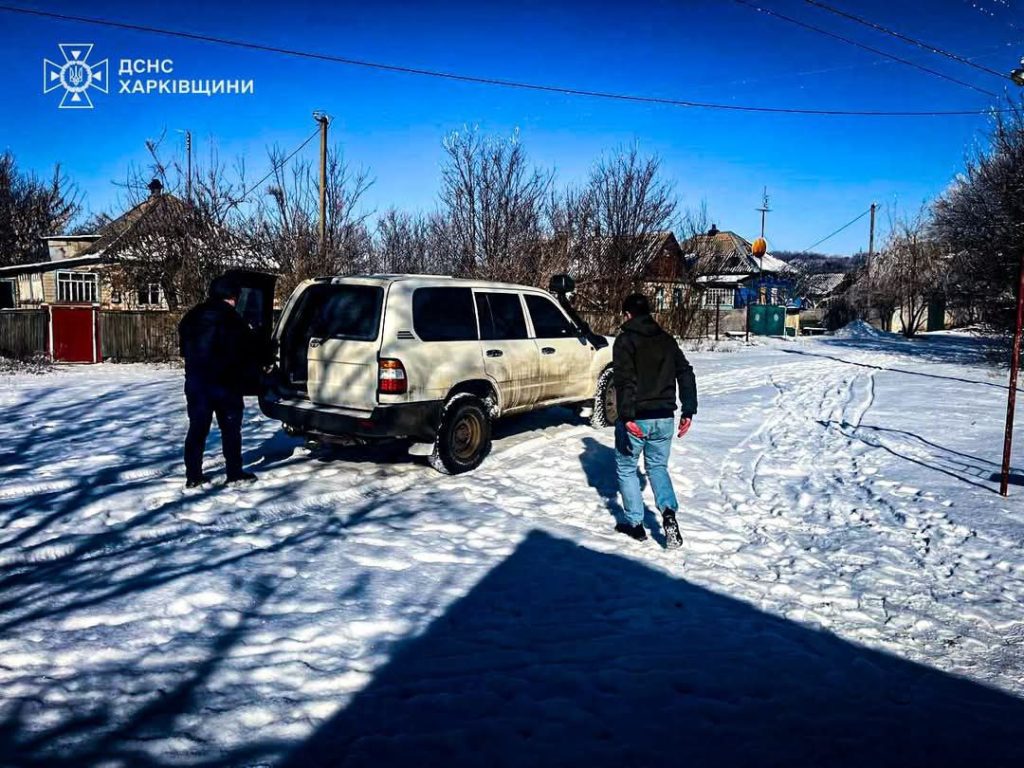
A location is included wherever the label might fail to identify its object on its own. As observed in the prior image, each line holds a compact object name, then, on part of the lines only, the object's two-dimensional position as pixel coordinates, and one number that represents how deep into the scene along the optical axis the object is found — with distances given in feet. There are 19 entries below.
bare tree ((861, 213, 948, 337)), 129.29
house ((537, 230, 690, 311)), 76.96
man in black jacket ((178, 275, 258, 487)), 20.10
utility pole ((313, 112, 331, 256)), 60.18
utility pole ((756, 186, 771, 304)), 158.40
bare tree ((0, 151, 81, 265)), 128.16
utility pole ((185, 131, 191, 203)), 59.54
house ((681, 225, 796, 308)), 98.48
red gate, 60.95
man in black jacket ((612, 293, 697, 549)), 17.70
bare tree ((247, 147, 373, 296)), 57.47
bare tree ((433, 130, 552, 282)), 71.36
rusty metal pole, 20.19
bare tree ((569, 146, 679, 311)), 81.10
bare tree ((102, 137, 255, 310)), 60.03
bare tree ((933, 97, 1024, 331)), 60.70
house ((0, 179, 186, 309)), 63.82
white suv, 21.58
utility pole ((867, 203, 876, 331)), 160.15
